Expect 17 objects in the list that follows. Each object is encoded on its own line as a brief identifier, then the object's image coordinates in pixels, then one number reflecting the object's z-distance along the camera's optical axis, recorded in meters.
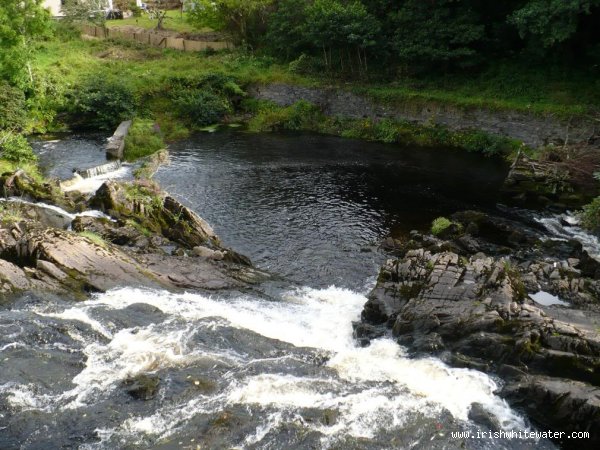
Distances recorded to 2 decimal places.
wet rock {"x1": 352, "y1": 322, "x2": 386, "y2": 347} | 16.79
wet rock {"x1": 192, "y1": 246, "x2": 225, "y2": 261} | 21.77
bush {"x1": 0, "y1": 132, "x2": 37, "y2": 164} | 30.14
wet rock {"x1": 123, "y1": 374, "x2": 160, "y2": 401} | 13.59
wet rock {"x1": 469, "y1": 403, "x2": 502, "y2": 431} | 13.23
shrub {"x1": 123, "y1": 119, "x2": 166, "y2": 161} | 35.25
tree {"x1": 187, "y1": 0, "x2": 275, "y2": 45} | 53.28
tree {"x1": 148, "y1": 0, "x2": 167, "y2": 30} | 62.25
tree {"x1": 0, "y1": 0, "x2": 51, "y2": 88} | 32.72
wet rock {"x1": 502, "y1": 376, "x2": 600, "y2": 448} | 12.85
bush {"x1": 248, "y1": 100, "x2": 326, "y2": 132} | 43.78
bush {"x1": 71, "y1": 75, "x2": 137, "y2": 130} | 40.94
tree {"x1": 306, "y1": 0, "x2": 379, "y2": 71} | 41.72
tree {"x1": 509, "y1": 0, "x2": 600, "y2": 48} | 31.12
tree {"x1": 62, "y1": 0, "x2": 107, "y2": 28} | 59.22
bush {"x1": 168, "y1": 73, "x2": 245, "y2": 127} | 44.31
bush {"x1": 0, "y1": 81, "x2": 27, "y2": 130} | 34.53
